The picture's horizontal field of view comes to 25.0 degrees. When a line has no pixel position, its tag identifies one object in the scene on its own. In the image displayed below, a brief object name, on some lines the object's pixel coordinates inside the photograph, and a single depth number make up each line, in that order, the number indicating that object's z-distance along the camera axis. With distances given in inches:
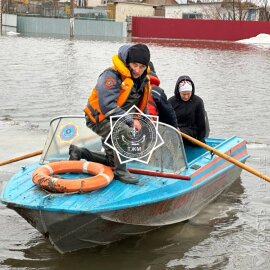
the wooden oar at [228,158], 275.7
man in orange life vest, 237.5
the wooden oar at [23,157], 286.0
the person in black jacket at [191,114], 336.8
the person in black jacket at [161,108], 285.9
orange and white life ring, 225.6
